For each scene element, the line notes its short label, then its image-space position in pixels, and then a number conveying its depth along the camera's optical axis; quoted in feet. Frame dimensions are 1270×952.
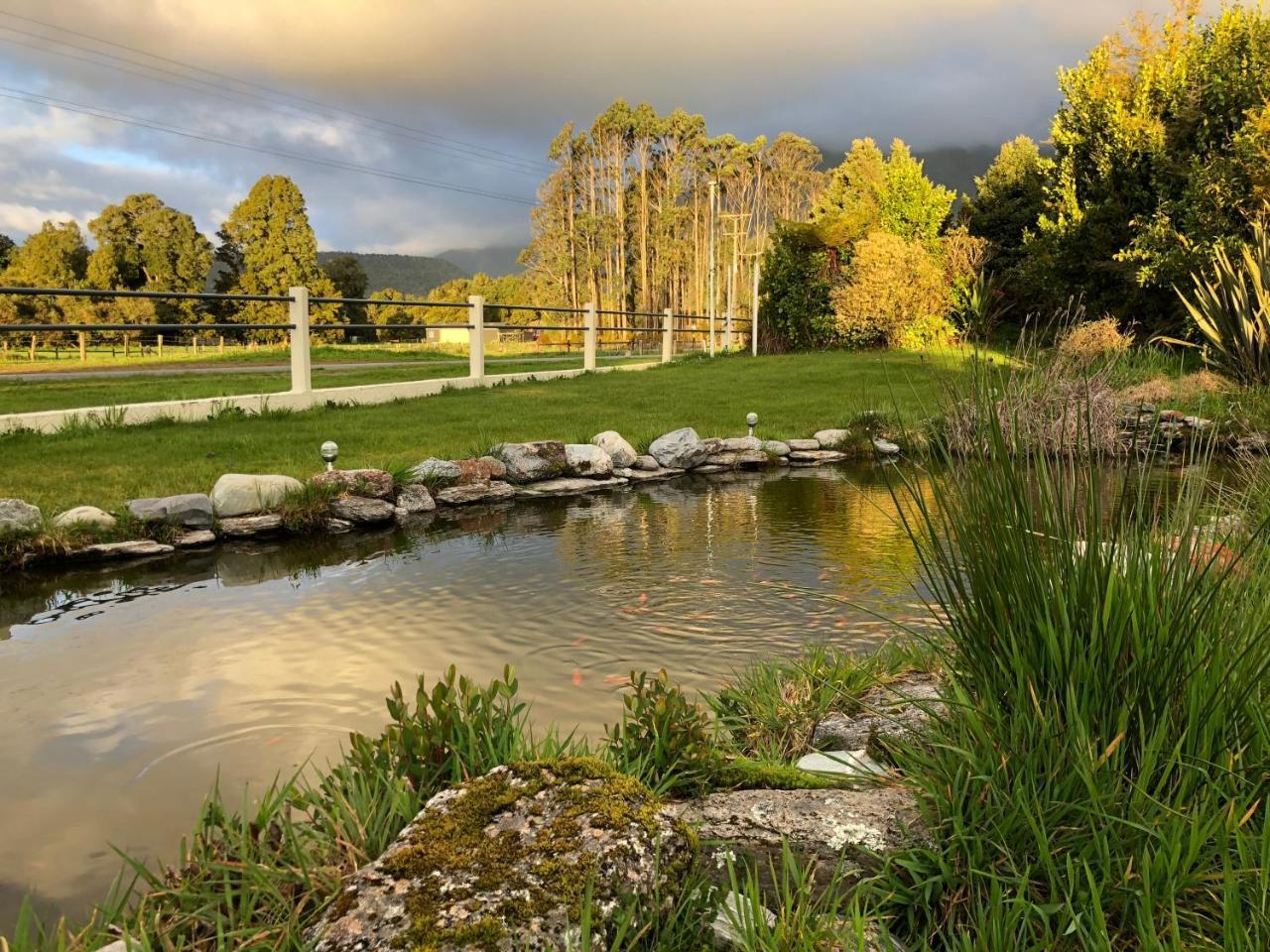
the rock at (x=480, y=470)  22.44
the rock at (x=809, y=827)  5.43
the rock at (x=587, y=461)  24.44
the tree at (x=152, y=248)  127.75
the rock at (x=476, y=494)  21.63
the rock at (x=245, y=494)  18.17
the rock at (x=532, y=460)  23.67
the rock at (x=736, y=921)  4.43
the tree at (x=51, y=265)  115.14
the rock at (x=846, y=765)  6.60
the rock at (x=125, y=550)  16.05
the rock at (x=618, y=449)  25.66
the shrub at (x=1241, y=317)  30.09
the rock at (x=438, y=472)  21.68
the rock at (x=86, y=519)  16.07
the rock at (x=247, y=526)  17.87
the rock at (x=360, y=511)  19.29
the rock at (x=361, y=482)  19.58
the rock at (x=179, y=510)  17.13
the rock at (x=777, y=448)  28.32
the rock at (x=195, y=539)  17.04
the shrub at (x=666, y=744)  6.75
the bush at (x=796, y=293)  80.33
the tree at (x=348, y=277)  157.17
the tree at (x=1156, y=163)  48.88
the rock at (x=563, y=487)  23.24
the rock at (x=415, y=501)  20.54
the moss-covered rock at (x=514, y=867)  4.23
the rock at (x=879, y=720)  7.45
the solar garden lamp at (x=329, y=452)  20.53
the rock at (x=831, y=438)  29.91
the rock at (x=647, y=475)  25.31
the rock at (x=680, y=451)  26.61
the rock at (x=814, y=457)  28.68
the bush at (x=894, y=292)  71.61
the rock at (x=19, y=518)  15.48
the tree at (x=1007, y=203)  87.97
